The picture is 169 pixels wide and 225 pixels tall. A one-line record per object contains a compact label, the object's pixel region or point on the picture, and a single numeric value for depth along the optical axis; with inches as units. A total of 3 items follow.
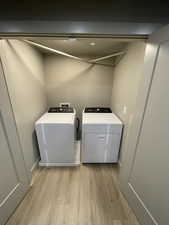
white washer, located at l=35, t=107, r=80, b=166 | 70.4
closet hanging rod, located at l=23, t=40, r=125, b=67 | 86.9
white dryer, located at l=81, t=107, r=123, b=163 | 71.9
